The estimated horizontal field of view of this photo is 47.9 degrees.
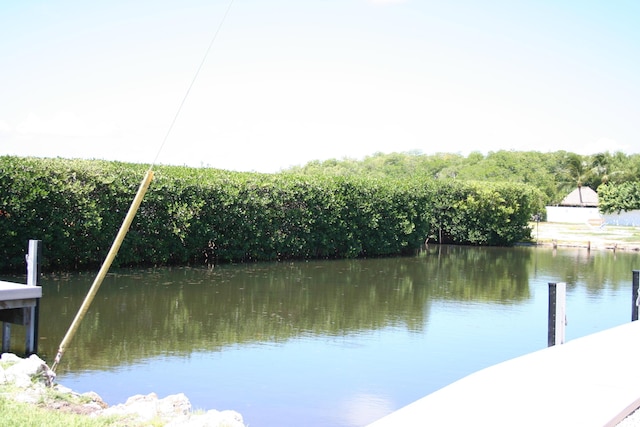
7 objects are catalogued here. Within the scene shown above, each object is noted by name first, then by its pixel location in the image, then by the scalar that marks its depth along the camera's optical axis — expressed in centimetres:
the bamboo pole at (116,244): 703
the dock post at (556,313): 964
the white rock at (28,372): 721
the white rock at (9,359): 808
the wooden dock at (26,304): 989
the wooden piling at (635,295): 1242
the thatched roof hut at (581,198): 8421
